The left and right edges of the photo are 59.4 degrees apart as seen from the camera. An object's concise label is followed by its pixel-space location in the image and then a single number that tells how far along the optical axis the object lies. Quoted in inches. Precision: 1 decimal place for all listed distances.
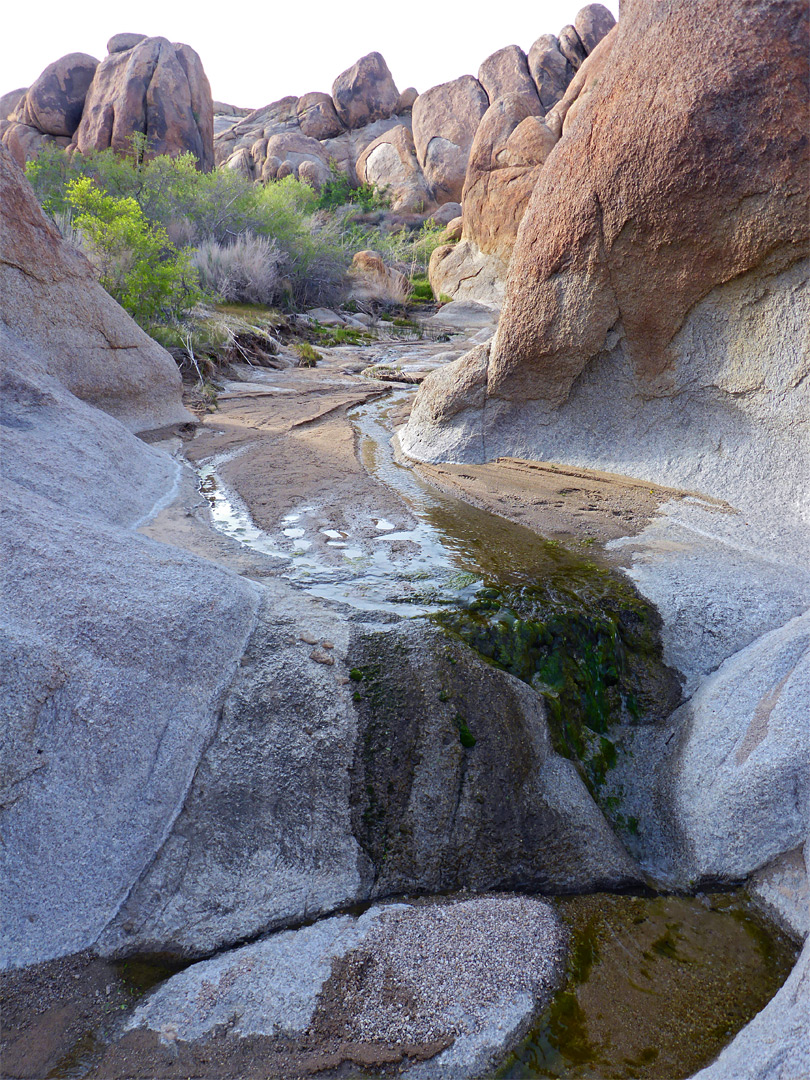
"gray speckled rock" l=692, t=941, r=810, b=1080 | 59.5
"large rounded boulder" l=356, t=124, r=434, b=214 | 1013.8
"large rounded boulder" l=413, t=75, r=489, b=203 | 967.0
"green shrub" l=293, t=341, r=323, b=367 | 385.1
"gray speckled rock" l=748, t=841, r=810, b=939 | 82.0
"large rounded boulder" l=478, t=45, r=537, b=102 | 861.2
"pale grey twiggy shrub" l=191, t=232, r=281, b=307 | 479.8
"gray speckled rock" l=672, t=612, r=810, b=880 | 88.6
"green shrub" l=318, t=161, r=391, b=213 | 1002.1
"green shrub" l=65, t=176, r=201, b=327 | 302.7
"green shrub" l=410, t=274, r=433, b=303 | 732.0
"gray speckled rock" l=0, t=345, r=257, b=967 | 79.3
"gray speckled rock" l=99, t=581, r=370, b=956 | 80.2
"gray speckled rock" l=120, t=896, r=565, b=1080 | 68.1
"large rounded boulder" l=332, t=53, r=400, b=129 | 1181.1
